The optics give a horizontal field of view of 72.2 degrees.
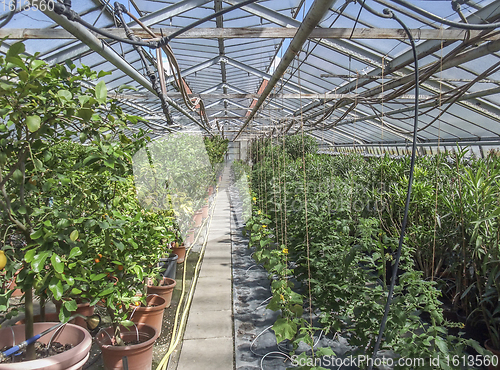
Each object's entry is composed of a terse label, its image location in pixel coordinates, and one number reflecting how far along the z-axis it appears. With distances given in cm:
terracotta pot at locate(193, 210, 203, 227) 602
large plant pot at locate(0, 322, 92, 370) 143
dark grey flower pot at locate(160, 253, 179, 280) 358
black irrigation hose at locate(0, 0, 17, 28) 150
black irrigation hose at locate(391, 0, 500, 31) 123
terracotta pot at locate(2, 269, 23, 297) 327
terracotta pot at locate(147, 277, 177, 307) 306
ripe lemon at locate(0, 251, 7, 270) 121
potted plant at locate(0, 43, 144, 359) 125
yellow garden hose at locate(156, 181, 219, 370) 232
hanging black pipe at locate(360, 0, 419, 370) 142
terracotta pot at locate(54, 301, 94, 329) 255
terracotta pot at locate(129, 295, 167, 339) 254
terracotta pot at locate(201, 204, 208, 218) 719
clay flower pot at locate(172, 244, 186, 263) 440
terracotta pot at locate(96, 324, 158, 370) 201
